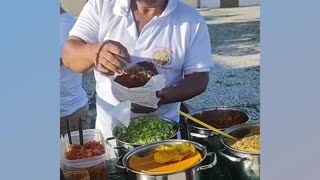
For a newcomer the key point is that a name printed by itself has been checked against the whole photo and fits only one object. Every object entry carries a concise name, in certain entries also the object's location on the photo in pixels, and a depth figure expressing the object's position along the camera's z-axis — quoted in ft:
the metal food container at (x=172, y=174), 5.32
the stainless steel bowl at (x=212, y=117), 5.66
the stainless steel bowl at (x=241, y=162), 5.47
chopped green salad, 5.61
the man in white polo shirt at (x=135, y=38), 5.44
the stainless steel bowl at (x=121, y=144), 5.58
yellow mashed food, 5.44
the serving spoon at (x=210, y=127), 5.65
